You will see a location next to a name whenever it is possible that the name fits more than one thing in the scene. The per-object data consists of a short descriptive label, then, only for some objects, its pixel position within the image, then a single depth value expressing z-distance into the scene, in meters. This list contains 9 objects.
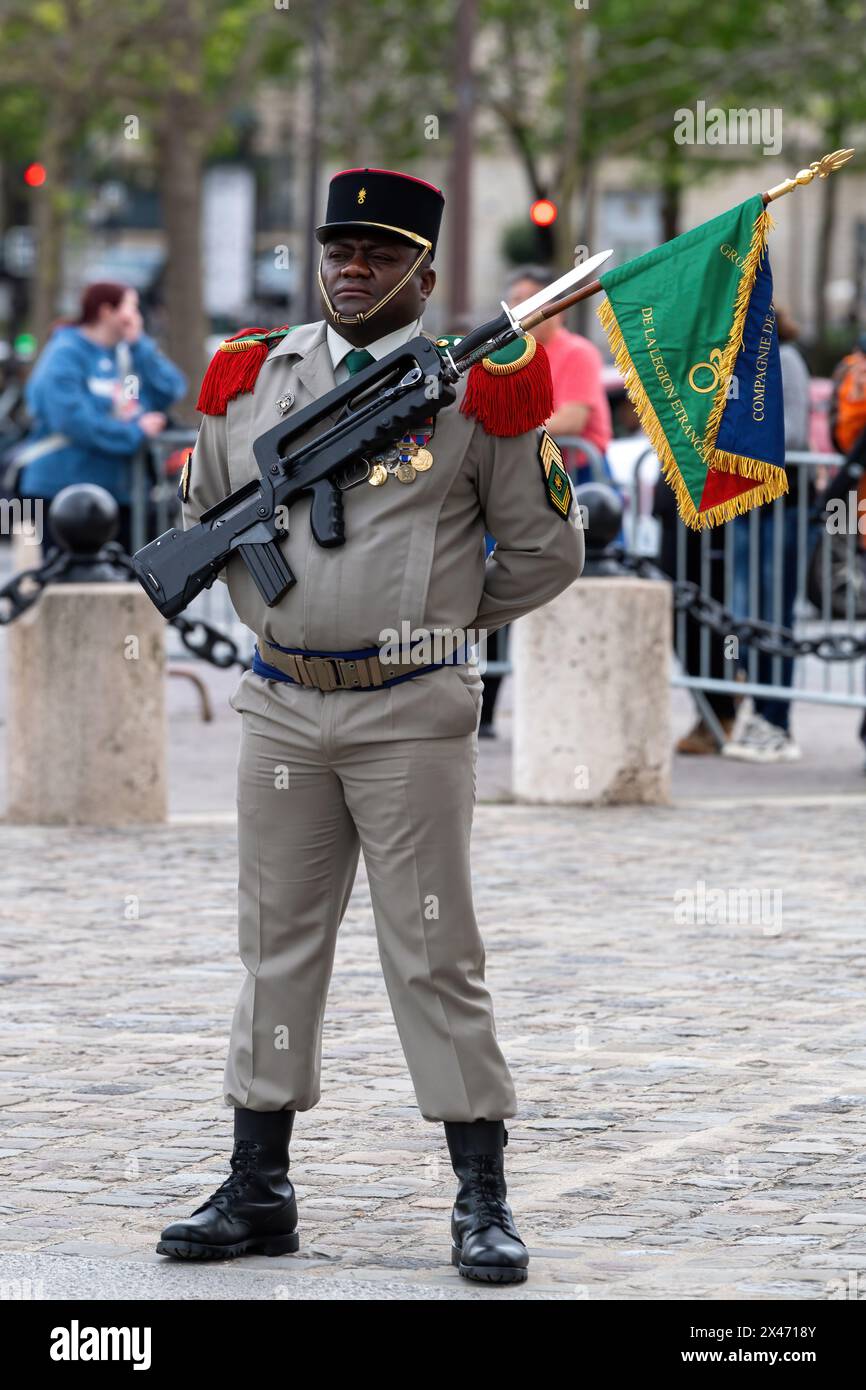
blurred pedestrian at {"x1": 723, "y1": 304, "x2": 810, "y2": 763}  11.57
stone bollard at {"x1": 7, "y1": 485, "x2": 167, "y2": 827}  9.58
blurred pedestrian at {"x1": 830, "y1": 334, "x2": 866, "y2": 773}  10.98
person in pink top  11.16
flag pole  4.43
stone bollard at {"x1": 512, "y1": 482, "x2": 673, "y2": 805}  10.09
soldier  4.49
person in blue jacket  12.16
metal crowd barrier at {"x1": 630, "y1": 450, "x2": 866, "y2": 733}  11.38
